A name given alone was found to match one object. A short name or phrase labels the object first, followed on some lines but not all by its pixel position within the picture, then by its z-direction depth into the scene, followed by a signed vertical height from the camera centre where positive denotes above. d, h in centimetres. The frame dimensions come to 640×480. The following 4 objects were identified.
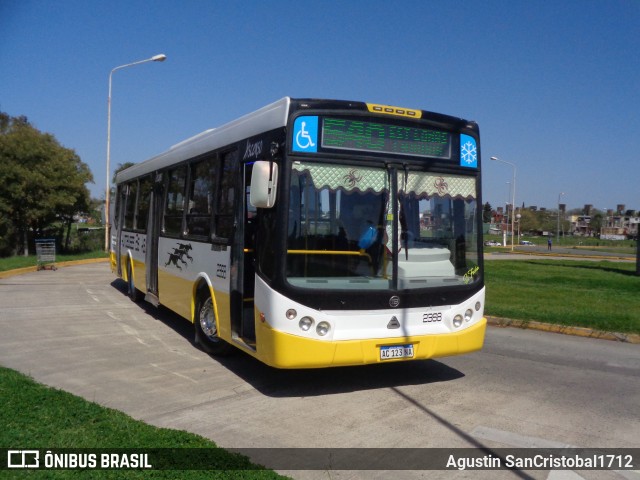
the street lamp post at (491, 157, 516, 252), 6224 +293
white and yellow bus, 618 -6
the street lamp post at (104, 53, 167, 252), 2814 +477
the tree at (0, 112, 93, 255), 2514 +189
